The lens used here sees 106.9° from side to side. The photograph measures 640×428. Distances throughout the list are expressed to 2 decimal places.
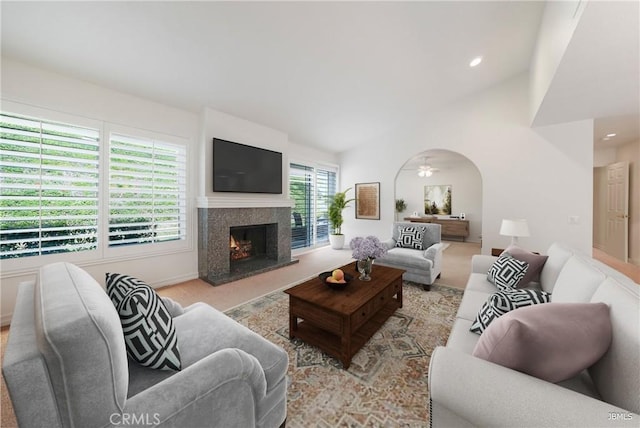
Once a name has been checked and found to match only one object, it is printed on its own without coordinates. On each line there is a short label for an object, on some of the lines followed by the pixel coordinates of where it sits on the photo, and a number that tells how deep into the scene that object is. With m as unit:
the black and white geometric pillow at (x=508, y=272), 2.05
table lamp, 3.12
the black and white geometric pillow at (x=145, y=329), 1.02
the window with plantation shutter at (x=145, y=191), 2.90
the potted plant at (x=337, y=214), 6.03
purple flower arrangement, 2.36
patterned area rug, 1.37
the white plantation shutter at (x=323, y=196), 6.06
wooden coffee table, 1.77
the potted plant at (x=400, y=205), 8.52
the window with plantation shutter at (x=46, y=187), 2.27
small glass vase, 2.39
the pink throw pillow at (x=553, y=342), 0.89
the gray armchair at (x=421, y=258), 3.23
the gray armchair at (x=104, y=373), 0.65
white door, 4.48
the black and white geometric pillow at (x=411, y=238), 3.76
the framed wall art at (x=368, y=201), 5.81
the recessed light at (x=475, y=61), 3.48
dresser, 7.13
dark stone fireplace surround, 3.56
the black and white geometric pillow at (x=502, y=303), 1.39
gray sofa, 0.73
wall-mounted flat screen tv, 3.64
